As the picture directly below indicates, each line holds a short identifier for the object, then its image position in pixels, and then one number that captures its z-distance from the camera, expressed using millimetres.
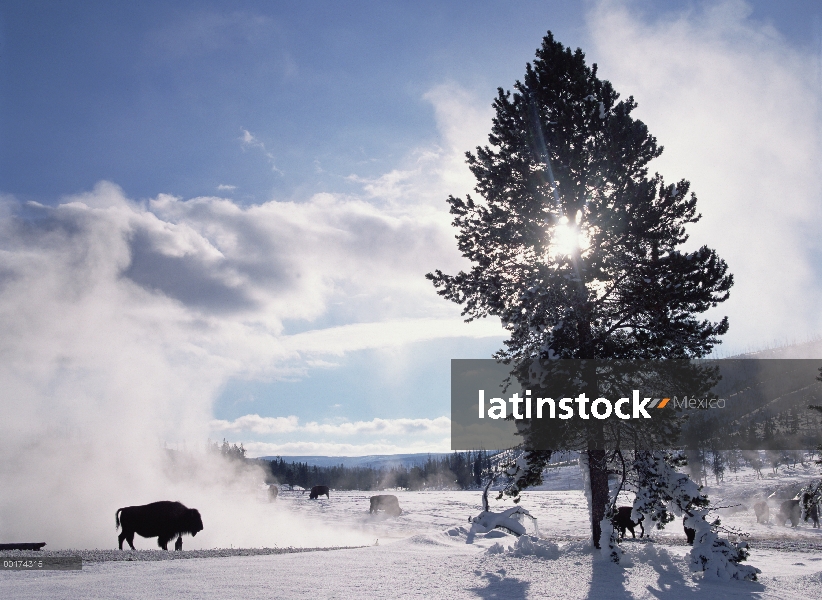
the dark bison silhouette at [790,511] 32688
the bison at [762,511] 36094
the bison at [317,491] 55344
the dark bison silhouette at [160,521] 18609
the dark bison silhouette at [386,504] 36812
